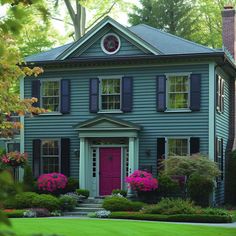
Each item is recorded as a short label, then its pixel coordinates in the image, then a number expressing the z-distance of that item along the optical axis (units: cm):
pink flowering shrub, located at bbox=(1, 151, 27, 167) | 2157
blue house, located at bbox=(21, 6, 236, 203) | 2212
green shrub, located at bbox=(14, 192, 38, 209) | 2036
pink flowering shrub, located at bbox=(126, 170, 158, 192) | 2066
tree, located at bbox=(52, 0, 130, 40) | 3753
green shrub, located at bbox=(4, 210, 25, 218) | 1867
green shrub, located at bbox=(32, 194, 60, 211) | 1998
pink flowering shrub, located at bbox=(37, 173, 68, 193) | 2180
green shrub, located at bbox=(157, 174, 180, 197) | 2106
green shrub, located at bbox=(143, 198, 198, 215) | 1852
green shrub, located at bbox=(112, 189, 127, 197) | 2158
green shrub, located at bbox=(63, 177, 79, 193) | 2270
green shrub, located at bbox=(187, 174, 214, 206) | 2012
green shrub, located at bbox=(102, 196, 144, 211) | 1988
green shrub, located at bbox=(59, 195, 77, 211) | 2045
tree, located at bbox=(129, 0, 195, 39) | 4247
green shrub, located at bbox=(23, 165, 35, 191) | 2253
